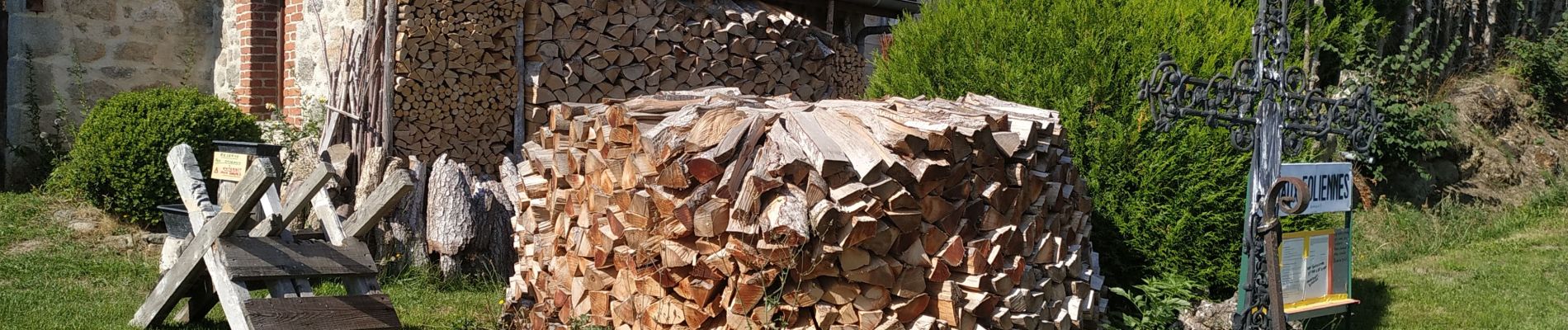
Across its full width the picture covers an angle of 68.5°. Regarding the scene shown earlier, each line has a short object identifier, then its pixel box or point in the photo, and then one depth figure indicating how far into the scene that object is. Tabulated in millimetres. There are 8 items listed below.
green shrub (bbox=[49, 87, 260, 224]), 7188
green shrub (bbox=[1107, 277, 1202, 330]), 4926
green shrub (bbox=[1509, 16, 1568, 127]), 10875
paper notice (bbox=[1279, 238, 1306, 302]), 4840
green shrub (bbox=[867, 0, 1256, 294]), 5262
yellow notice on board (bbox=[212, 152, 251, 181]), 4930
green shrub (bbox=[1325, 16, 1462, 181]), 9555
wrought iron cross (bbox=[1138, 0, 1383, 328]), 4254
